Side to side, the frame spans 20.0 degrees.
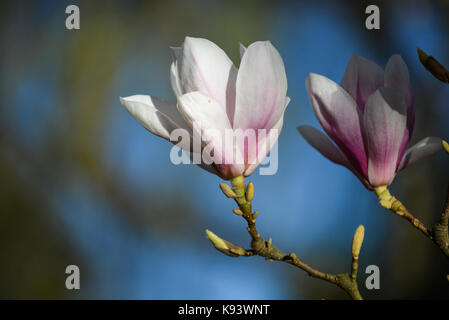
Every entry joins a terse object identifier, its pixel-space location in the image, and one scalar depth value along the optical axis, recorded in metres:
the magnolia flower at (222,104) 0.68
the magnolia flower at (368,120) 0.69
